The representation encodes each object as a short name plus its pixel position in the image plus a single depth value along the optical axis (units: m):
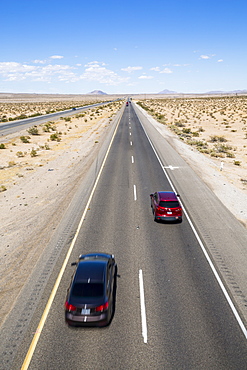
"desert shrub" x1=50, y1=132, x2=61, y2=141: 43.79
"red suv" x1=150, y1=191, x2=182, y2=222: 14.62
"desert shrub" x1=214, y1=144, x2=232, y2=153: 36.17
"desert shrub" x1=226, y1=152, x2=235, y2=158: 33.41
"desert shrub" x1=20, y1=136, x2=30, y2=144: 41.53
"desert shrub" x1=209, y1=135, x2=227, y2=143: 42.54
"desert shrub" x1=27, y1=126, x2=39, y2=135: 48.47
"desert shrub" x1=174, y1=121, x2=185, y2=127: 59.75
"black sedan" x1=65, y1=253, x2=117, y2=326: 7.79
